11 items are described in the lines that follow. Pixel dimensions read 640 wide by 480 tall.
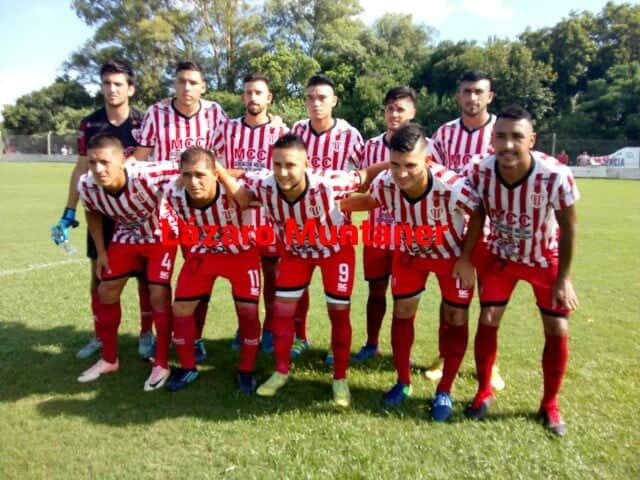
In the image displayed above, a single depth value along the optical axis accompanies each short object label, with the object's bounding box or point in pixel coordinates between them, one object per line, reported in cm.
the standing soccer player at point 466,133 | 387
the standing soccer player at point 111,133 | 425
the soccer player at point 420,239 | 315
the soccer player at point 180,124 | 423
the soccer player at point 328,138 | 420
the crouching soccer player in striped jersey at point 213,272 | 367
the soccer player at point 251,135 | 432
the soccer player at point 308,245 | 348
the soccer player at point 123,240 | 370
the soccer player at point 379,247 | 406
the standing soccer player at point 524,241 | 297
